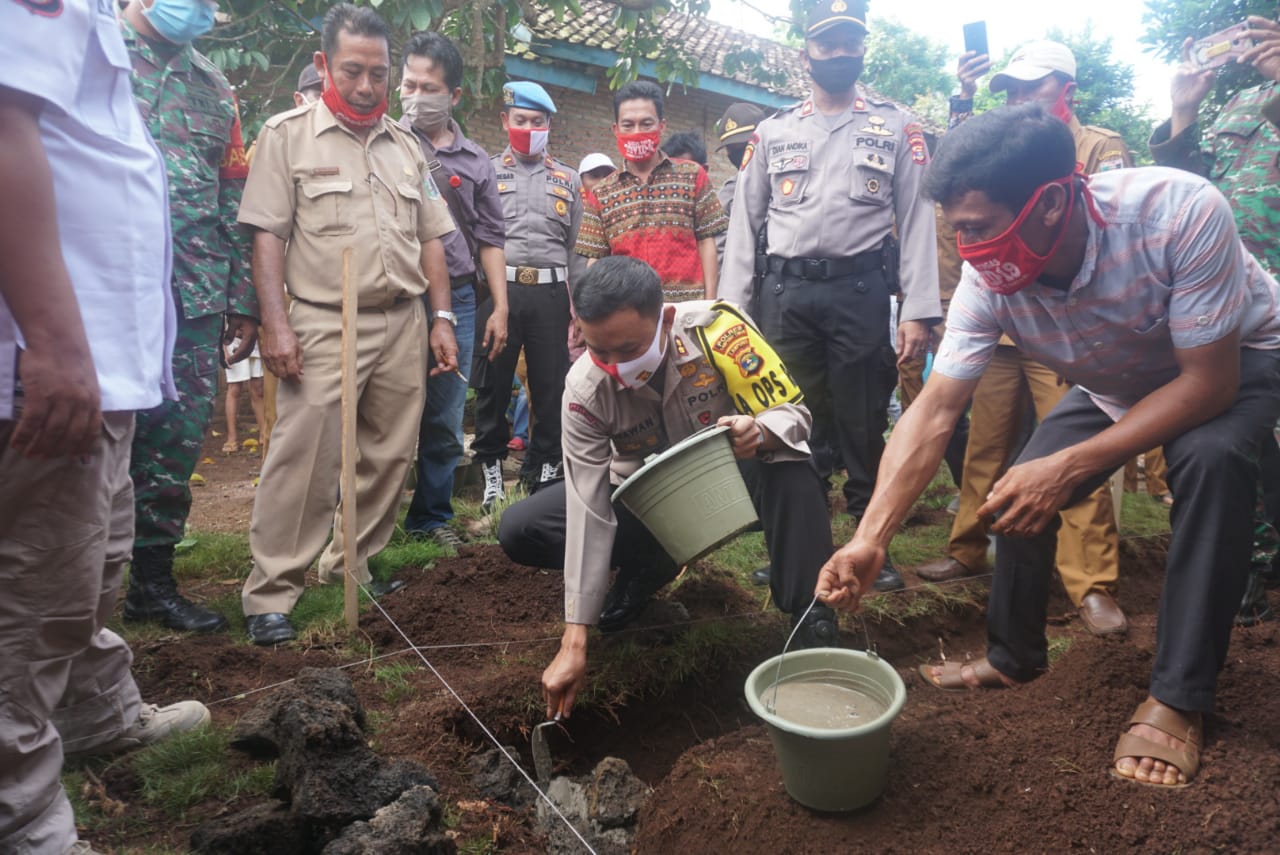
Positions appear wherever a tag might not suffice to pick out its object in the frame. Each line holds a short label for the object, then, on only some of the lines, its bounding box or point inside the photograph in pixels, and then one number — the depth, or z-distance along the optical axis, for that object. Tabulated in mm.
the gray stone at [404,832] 1981
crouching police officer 2650
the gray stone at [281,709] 2479
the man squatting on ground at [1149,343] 2186
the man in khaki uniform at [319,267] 3369
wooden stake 3223
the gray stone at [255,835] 2057
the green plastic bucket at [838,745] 2023
